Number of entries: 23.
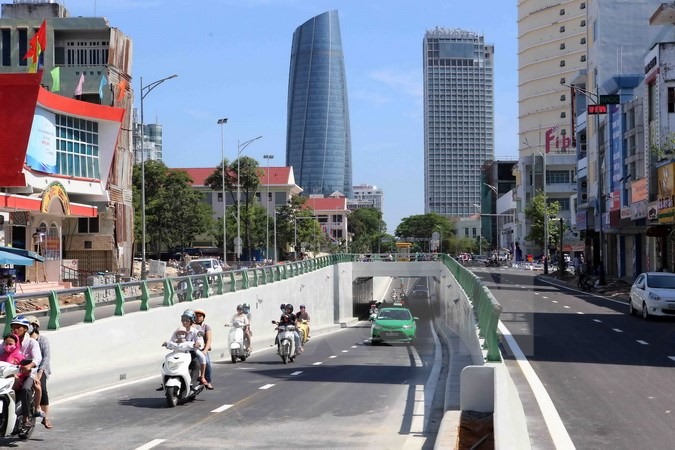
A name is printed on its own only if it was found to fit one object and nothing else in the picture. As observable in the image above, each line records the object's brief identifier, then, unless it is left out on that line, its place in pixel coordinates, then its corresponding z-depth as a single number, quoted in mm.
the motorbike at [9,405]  10406
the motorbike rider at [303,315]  29675
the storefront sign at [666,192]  45594
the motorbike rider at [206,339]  15461
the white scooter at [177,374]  13922
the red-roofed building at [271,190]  135125
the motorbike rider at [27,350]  10930
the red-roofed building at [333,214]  176262
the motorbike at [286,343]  23234
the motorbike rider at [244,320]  23203
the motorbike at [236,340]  23062
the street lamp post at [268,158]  99688
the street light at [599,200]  55688
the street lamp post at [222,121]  75688
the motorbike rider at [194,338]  14641
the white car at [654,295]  30547
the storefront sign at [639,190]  53178
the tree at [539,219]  111056
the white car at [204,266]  45656
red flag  58512
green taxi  36375
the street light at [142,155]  47647
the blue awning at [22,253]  35666
